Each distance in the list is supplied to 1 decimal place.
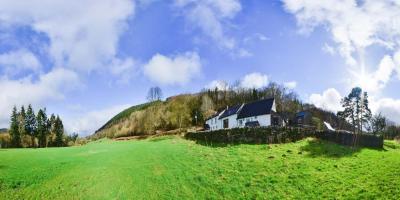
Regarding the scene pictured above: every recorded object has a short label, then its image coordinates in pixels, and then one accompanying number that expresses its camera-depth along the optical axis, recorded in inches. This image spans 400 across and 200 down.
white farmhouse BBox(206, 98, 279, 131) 2308.1
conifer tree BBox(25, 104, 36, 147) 3558.1
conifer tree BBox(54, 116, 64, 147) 3545.8
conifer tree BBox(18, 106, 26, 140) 3503.2
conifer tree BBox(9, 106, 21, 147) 3400.6
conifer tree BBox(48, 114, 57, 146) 3550.9
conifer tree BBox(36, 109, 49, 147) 3496.6
